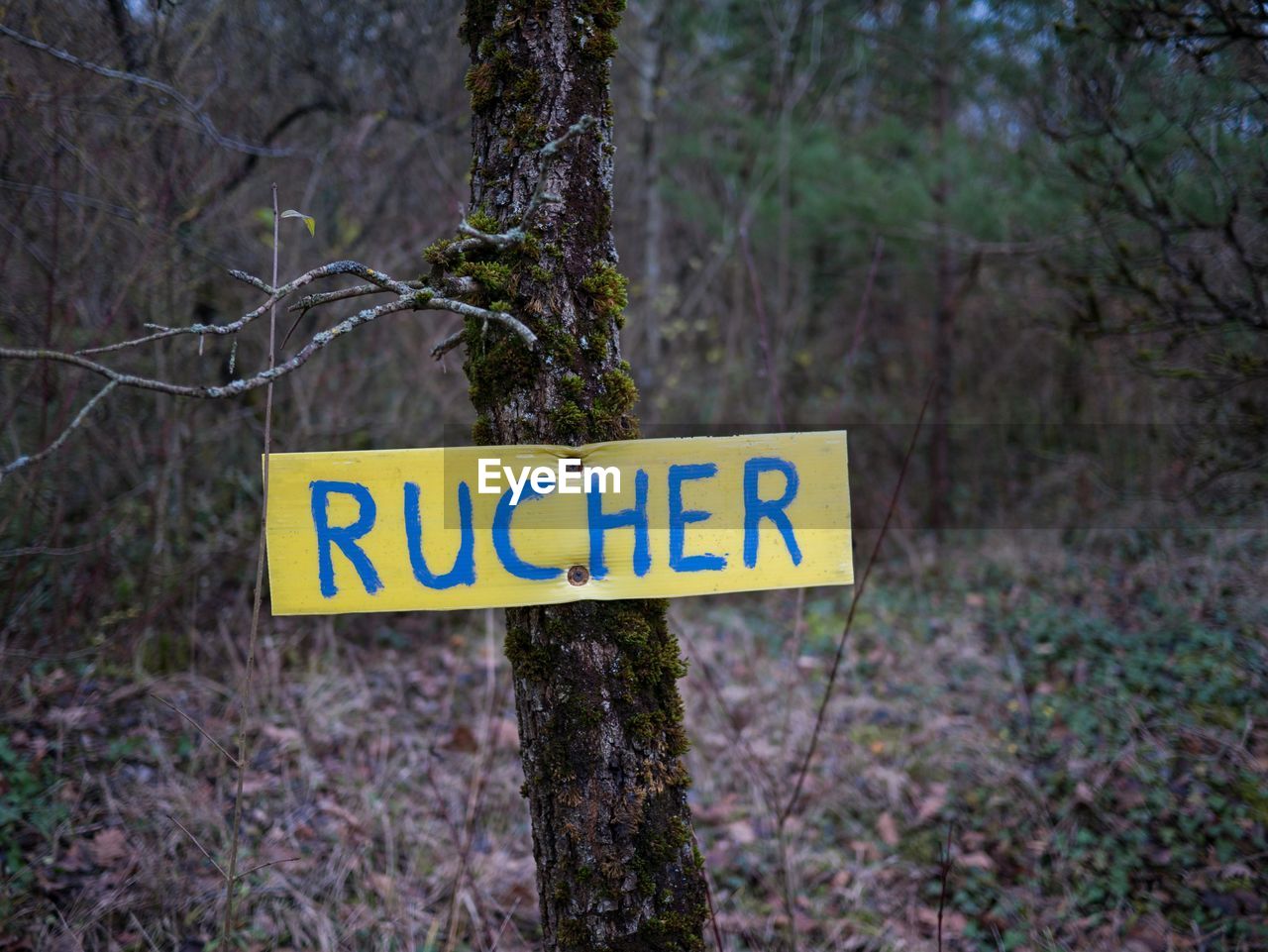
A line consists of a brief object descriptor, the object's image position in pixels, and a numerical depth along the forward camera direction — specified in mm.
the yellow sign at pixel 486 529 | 1486
